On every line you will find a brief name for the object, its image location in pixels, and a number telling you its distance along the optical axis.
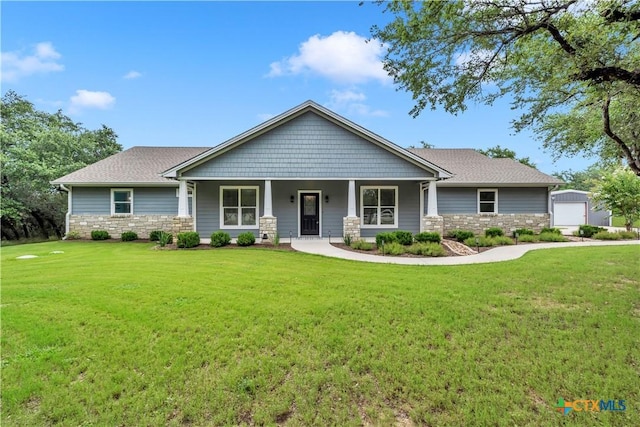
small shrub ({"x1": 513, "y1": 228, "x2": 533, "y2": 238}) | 13.69
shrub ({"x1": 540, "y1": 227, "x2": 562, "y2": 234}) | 13.99
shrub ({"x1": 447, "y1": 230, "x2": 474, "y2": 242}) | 13.33
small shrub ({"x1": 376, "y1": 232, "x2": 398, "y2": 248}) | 11.04
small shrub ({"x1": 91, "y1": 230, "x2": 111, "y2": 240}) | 14.09
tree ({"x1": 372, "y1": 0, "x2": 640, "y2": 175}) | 4.83
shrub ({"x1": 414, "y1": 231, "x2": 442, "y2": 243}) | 11.48
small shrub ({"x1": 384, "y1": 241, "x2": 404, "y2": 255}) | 9.94
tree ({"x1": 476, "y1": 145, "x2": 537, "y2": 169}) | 33.28
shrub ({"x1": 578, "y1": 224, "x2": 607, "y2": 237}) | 14.84
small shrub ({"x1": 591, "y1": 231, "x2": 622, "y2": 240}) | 13.97
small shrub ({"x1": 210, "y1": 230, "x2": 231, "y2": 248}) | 11.48
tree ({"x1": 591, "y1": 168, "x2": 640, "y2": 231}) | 15.39
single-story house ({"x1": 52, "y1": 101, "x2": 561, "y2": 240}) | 12.41
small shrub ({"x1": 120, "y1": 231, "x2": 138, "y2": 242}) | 14.05
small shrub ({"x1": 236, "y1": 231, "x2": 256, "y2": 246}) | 11.45
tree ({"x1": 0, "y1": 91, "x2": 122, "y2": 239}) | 17.34
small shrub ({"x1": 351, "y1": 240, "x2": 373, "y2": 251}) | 10.81
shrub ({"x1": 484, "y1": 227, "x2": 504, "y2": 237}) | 13.28
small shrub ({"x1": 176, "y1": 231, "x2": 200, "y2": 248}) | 11.18
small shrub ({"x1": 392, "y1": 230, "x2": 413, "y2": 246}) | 11.30
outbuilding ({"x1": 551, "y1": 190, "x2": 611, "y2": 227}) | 23.64
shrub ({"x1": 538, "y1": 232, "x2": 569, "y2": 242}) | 13.18
